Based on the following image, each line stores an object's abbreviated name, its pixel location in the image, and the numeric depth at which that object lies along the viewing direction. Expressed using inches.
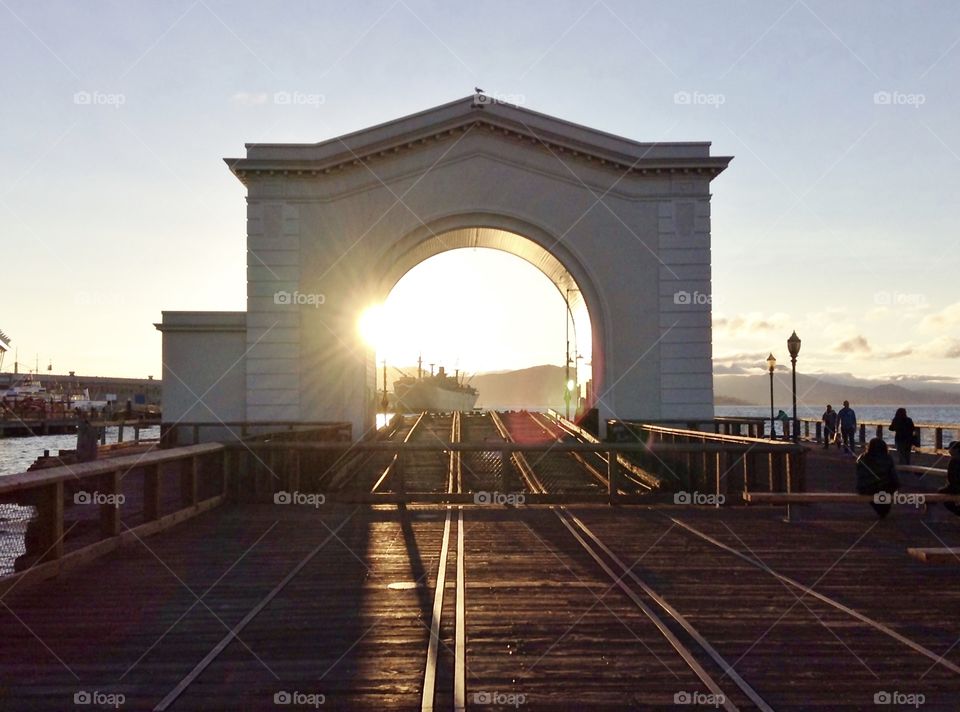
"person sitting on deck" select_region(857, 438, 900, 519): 550.9
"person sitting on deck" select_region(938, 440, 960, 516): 509.0
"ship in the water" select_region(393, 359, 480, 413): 4857.3
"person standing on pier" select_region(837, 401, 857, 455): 1251.0
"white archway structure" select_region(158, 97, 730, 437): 1314.0
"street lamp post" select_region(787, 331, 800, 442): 1305.4
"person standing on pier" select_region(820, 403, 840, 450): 1435.8
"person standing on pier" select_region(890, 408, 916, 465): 1028.5
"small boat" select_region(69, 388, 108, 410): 5217.5
